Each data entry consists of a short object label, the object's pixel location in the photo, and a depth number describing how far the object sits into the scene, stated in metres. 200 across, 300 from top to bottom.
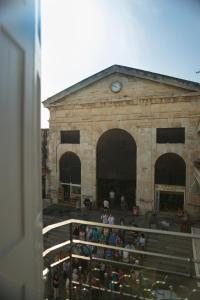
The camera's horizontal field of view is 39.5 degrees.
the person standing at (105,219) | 13.90
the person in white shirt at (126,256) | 9.74
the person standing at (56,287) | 4.24
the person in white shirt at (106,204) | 18.61
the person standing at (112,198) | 19.33
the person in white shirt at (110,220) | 12.98
